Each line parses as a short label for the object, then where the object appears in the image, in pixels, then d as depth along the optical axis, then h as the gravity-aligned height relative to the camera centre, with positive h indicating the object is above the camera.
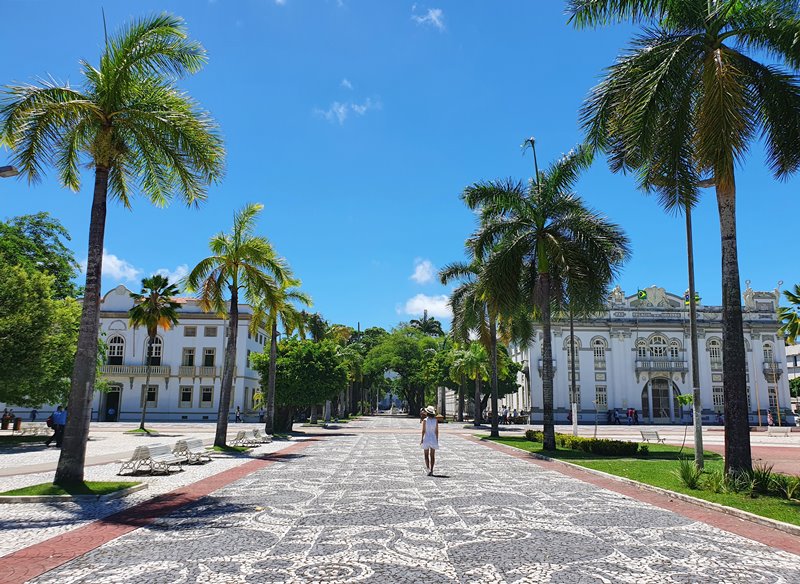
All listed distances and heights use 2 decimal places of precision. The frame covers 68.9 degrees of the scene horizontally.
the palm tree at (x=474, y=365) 45.62 +1.81
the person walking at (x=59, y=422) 19.28 -1.37
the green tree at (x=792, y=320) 27.59 +3.47
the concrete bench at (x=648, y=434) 26.30 -1.94
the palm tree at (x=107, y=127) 11.05 +5.01
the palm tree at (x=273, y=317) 21.62 +2.99
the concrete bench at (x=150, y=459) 13.66 -1.82
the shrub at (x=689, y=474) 11.44 -1.62
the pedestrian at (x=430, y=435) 14.09 -1.16
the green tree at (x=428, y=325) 85.50 +8.93
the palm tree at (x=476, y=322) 30.42 +3.44
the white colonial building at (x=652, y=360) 59.00 +3.14
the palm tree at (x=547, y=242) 20.36 +5.25
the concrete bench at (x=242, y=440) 22.20 -2.18
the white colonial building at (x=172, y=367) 51.12 +1.34
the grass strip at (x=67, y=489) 10.24 -1.94
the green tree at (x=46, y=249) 36.16 +8.27
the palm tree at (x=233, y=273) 20.71 +3.94
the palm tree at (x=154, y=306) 34.81 +4.48
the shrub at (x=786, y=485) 10.02 -1.59
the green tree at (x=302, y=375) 32.00 +0.56
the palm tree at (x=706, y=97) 11.03 +5.74
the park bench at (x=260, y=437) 23.94 -2.26
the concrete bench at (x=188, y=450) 15.76 -1.83
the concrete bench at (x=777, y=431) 38.08 -2.48
